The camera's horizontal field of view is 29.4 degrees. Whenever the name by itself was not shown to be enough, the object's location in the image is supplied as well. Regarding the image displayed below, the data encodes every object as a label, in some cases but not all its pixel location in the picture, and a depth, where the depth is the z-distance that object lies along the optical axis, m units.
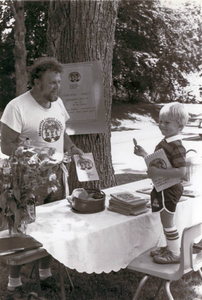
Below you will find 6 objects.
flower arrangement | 2.14
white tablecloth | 2.29
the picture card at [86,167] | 2.95
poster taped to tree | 3.86
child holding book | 2.49
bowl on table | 2.64
